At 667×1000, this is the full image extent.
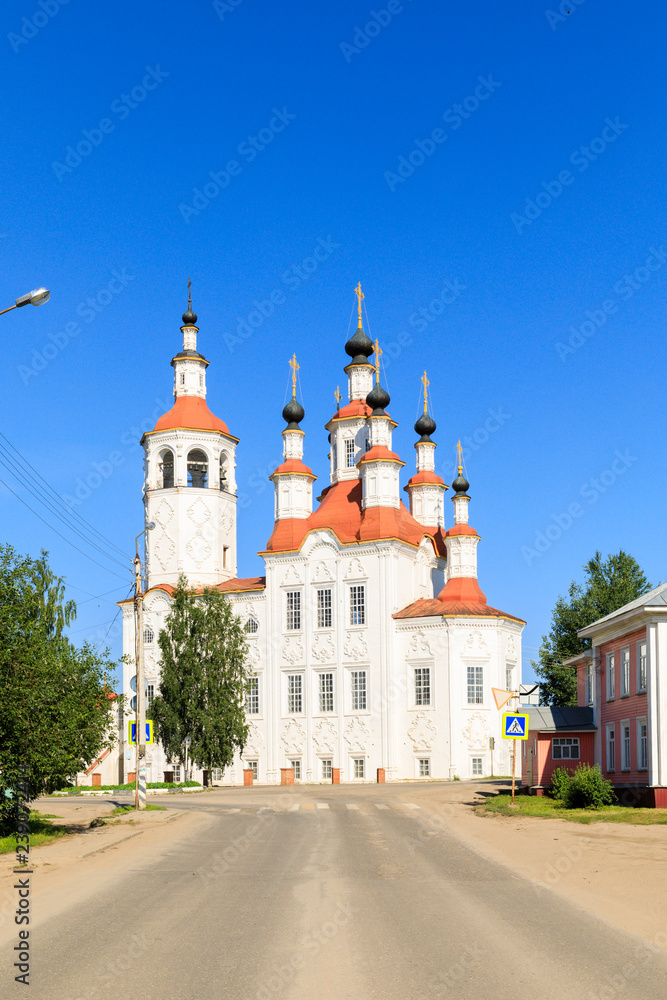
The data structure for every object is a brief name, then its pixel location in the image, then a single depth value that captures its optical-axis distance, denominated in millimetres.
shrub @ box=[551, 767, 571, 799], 31194
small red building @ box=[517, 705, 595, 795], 37469
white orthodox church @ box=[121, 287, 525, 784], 57188
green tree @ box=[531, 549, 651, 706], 71188
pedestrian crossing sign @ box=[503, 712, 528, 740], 28812
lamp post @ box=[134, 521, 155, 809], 32500
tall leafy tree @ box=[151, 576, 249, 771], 55000
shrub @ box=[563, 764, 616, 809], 29422
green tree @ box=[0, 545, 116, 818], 21234
